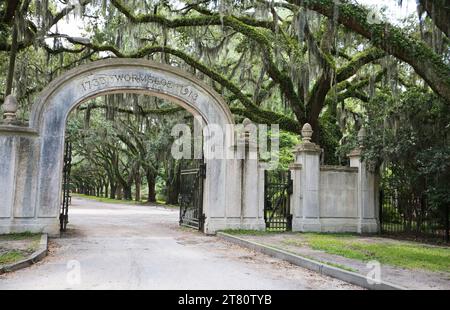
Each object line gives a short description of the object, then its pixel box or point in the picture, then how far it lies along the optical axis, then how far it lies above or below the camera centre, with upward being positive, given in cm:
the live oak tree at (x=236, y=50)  1367 +521
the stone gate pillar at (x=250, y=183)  1305 +36
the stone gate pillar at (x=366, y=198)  1377 +1
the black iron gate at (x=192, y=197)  1362 -9
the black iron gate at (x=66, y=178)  1198 +35
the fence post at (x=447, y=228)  1182 -76
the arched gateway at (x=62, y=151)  1099 +100
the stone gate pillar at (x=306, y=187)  1330 +29
